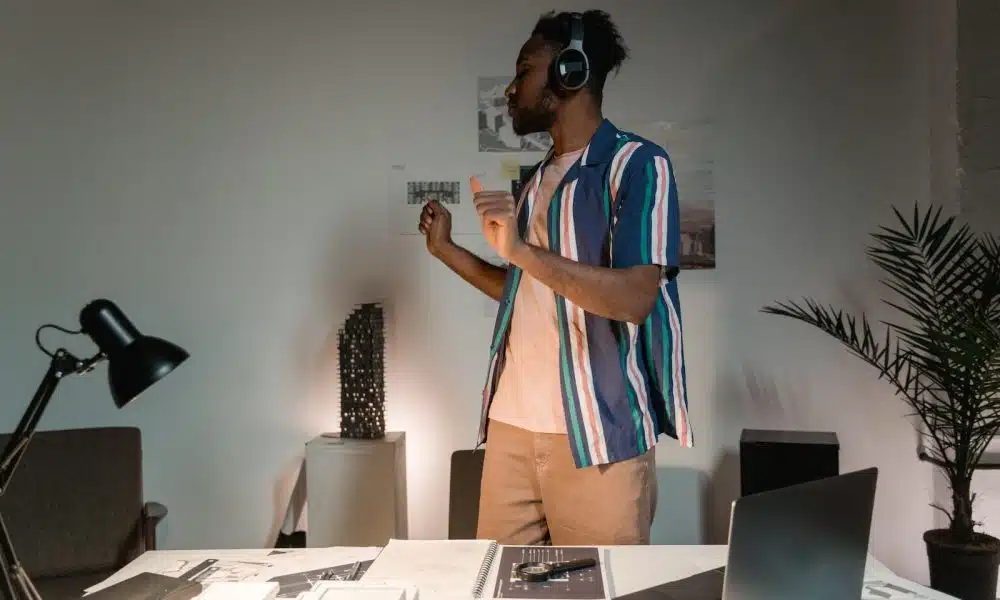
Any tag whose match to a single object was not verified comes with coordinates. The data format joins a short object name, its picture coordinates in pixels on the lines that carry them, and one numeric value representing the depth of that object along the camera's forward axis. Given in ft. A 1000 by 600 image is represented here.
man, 5.34
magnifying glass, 4.45
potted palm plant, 7.87
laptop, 3.45
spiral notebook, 4.33
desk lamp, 3.45
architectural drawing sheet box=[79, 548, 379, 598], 4.61
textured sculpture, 9.29
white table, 4.50
